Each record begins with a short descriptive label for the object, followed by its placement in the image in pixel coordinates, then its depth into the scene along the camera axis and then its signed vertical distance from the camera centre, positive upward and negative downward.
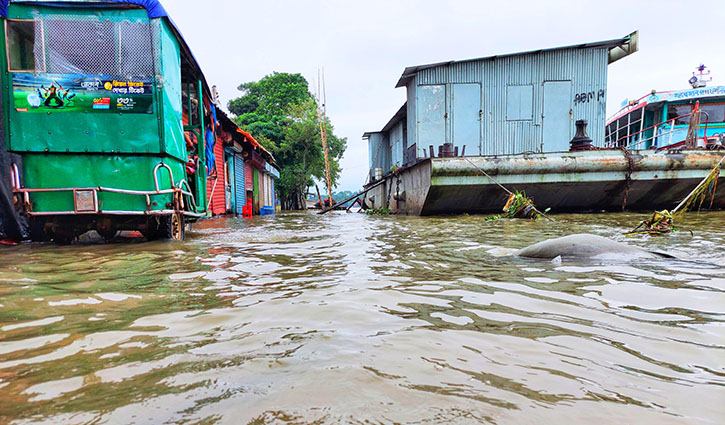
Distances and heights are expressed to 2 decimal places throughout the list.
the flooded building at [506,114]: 9.80 +2.49
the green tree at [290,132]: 23.77 +3.88
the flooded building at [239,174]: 11.84 +0.82
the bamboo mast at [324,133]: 22.20 +3.56
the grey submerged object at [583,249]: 3.16 -0.53
